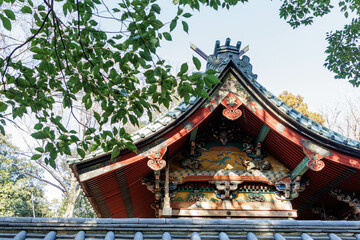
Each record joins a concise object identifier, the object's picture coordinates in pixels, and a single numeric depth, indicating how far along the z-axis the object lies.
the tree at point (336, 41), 10.13
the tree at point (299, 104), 22.00
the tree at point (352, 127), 22.26
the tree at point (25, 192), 22.86
